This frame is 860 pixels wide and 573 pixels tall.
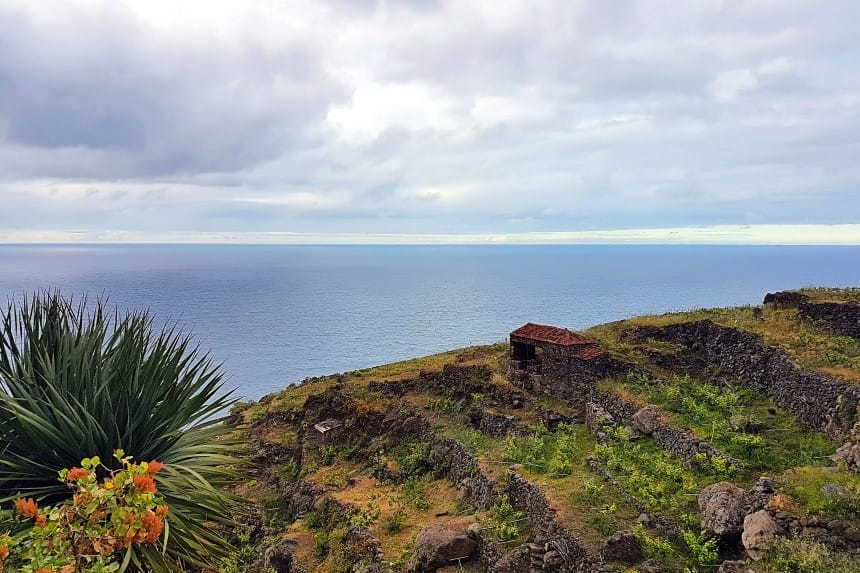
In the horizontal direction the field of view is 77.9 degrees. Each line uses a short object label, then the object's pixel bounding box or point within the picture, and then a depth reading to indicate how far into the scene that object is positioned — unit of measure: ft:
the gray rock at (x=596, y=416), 55.62
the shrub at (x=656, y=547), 34.86
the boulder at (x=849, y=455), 36.50
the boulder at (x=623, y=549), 35.14
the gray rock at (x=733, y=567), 30.40
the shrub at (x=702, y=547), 33.09
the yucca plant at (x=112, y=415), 21.45
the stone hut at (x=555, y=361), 63.93
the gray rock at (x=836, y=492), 32.58
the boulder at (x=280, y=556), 50.39
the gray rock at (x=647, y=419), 51.17
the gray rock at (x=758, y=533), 31.19
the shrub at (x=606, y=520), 37.63
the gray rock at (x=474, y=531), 43.35
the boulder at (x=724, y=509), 34.60
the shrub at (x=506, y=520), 41.88
